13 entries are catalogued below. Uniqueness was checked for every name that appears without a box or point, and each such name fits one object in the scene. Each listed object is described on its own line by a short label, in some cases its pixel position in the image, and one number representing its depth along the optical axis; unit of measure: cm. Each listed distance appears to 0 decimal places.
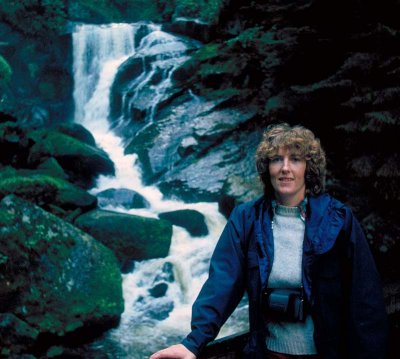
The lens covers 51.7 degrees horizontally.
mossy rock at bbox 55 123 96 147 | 1458
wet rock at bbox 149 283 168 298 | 773
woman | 183
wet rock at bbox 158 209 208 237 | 951
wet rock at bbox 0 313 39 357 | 545
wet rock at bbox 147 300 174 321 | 725
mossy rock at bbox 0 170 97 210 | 934
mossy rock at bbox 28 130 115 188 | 1228
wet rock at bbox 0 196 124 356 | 577
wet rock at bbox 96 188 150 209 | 1081
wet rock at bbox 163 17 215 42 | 1992
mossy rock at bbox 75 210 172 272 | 851
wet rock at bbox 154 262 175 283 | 799
